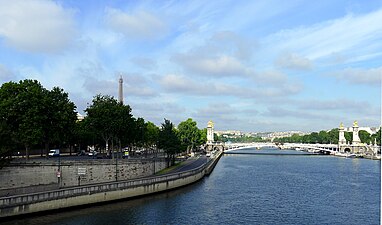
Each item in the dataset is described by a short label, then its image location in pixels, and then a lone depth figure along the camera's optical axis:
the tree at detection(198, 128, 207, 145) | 147.62
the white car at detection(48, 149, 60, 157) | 74.47
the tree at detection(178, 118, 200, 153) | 133.48
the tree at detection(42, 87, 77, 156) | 56.75
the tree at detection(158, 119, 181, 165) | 74.12
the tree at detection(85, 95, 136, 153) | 63.00
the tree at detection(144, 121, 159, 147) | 105.88
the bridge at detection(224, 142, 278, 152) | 163.00
